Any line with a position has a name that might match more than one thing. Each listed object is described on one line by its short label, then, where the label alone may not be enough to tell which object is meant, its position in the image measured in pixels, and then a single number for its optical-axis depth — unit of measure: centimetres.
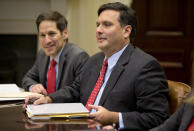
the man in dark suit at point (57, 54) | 305
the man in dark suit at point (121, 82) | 205
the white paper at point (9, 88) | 267
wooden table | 169
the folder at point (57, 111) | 184
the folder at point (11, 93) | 241
